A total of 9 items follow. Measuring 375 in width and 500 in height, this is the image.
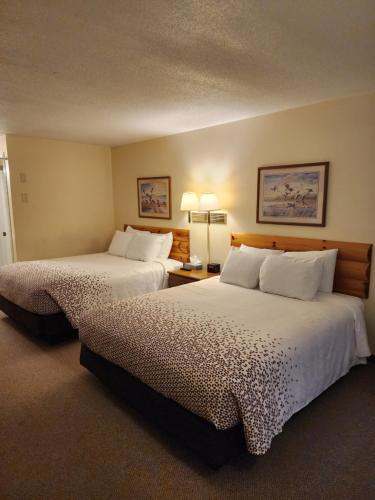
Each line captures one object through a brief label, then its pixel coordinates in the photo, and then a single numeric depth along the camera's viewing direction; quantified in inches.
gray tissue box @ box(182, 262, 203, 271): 161.3
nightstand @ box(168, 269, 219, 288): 148.3
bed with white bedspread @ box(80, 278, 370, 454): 66.0
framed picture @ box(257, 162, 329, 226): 121.3
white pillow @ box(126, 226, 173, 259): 179.3
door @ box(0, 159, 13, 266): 188.9
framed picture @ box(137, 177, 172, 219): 183.6
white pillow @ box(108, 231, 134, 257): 187.8
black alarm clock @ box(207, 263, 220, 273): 155.6
